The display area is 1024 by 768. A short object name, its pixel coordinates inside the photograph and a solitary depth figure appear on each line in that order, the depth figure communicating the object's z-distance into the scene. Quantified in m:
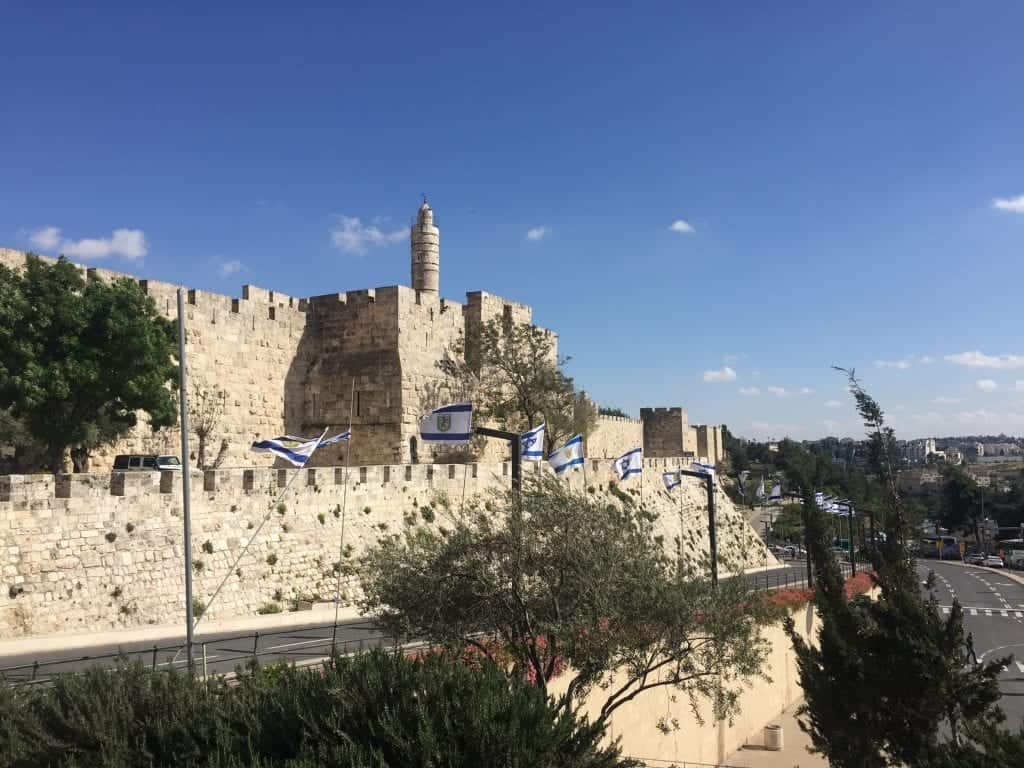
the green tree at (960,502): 80.31
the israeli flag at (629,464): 21.80
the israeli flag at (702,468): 26.85
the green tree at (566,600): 9.29
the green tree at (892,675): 9.34
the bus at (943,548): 67.69
